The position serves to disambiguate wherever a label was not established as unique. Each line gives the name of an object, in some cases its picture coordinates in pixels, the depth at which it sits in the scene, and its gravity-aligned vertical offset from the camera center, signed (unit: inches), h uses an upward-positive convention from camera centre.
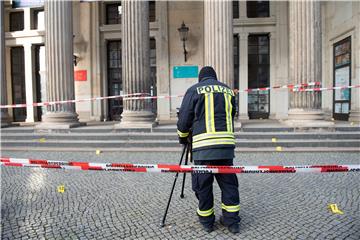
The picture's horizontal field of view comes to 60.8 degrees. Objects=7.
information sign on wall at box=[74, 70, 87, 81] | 567.9 +53.7
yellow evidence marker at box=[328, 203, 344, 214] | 157.6 -56.3
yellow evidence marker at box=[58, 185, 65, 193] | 201.0 -56.1
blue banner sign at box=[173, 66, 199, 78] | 548.4 +56.7
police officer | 133.7 -15.6
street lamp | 518.7 +121.6
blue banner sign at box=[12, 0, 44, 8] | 430.9 +143.0
